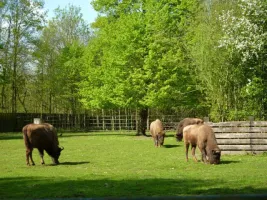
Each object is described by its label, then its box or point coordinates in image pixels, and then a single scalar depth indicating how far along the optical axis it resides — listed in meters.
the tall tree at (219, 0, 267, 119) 25.25
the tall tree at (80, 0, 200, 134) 36.50
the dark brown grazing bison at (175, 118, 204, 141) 30.38
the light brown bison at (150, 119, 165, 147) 26.55
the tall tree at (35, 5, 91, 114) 56.56
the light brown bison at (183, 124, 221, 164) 16.36
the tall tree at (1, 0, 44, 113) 52.03
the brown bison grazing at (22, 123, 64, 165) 17.72
